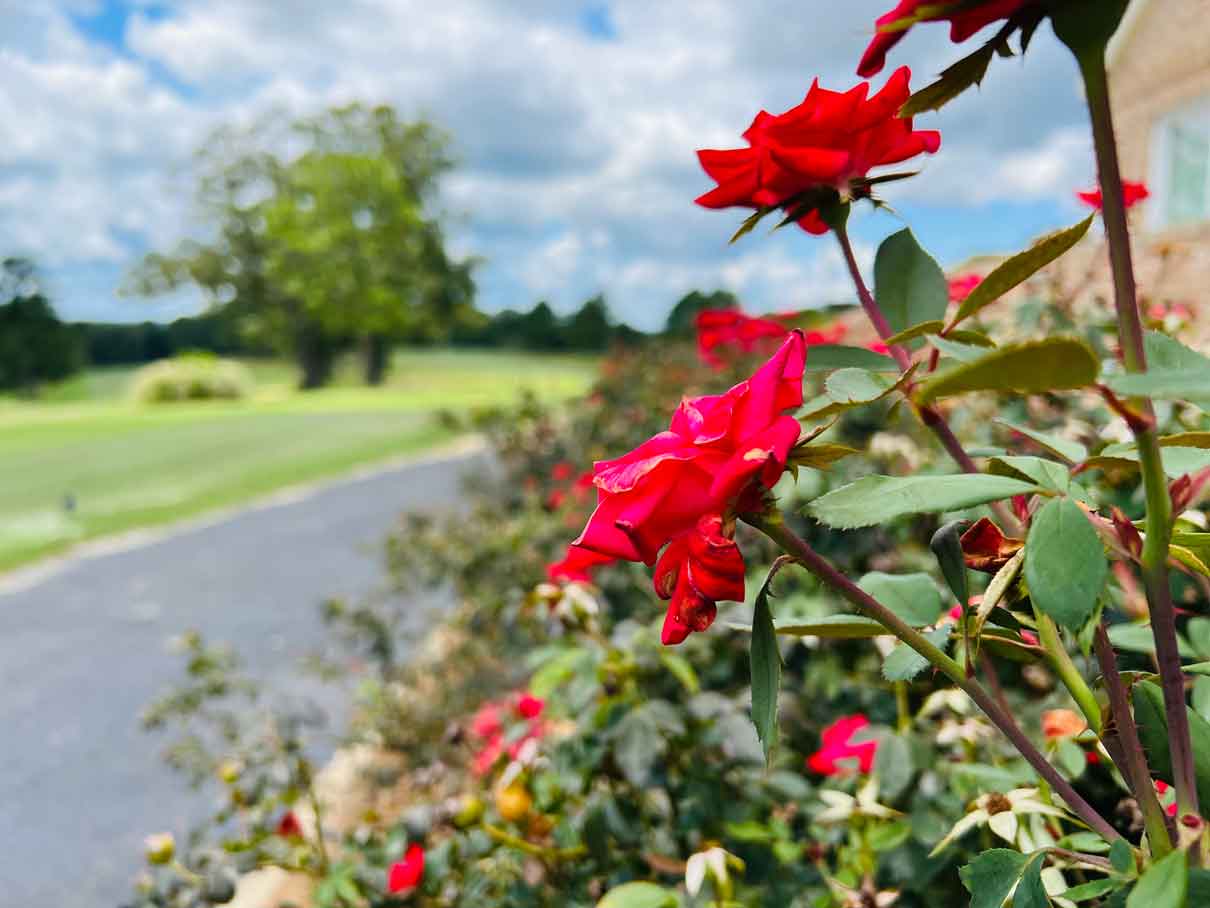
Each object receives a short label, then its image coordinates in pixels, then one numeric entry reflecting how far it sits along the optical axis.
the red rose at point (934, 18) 0.35
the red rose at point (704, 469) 0.40
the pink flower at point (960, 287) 1.24
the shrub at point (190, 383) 21.95
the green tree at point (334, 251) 25.48
